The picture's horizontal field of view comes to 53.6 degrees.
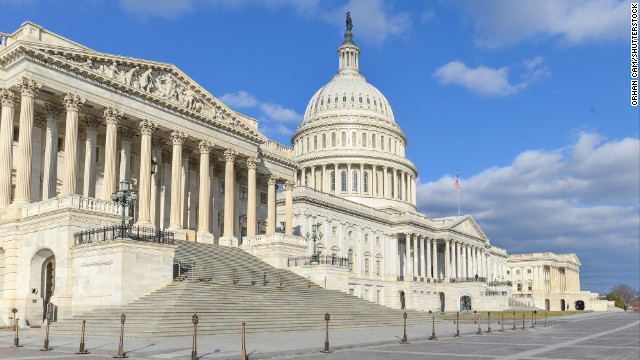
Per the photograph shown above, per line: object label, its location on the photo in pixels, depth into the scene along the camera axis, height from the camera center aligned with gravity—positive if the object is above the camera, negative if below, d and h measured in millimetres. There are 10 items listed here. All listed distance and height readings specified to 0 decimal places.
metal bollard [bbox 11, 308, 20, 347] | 26781 -3200
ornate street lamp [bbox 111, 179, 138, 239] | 35125 +3837
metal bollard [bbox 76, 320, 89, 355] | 23672 -3082
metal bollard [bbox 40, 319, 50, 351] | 25078 -3042
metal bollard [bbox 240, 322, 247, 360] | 21141 -2813
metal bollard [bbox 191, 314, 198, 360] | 20852 -2776
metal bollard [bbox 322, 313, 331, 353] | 24859 -3146
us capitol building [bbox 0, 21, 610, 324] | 37844 +7191
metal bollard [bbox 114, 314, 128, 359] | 22266 -2987
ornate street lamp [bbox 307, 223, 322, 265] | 55644 +735
